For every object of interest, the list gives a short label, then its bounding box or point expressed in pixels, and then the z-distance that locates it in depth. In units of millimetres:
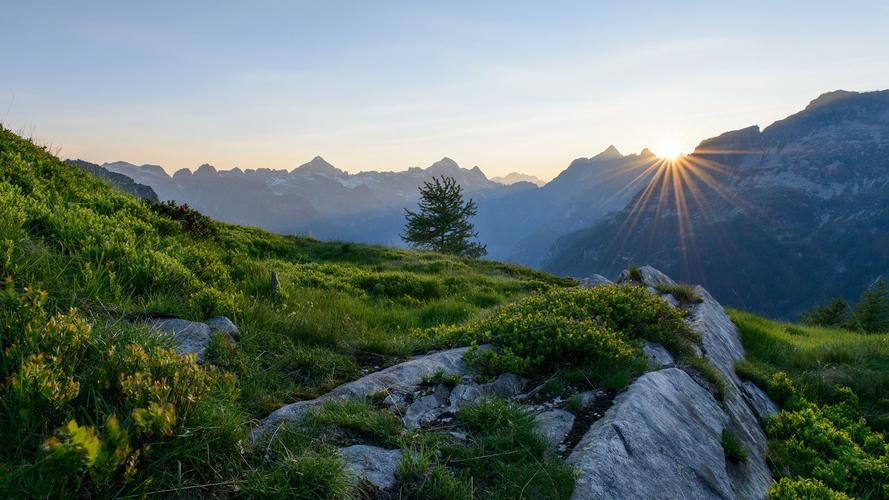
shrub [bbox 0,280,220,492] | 2637
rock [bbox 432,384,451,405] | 5207
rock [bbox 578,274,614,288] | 14465
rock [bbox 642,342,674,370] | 6542
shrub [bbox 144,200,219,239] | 11672
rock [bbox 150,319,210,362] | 5145
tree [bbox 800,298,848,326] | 39875
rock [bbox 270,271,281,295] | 8828
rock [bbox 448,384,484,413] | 5116
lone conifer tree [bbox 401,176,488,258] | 42375
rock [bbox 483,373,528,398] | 5543
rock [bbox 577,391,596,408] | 5191
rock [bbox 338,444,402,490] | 3592
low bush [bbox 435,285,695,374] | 6121
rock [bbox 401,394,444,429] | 4715
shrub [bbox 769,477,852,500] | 4715
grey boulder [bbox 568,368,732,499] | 3857
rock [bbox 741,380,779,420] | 7009
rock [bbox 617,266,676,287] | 12850
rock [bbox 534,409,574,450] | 4393
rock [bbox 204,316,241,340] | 6020
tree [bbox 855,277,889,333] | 34359
